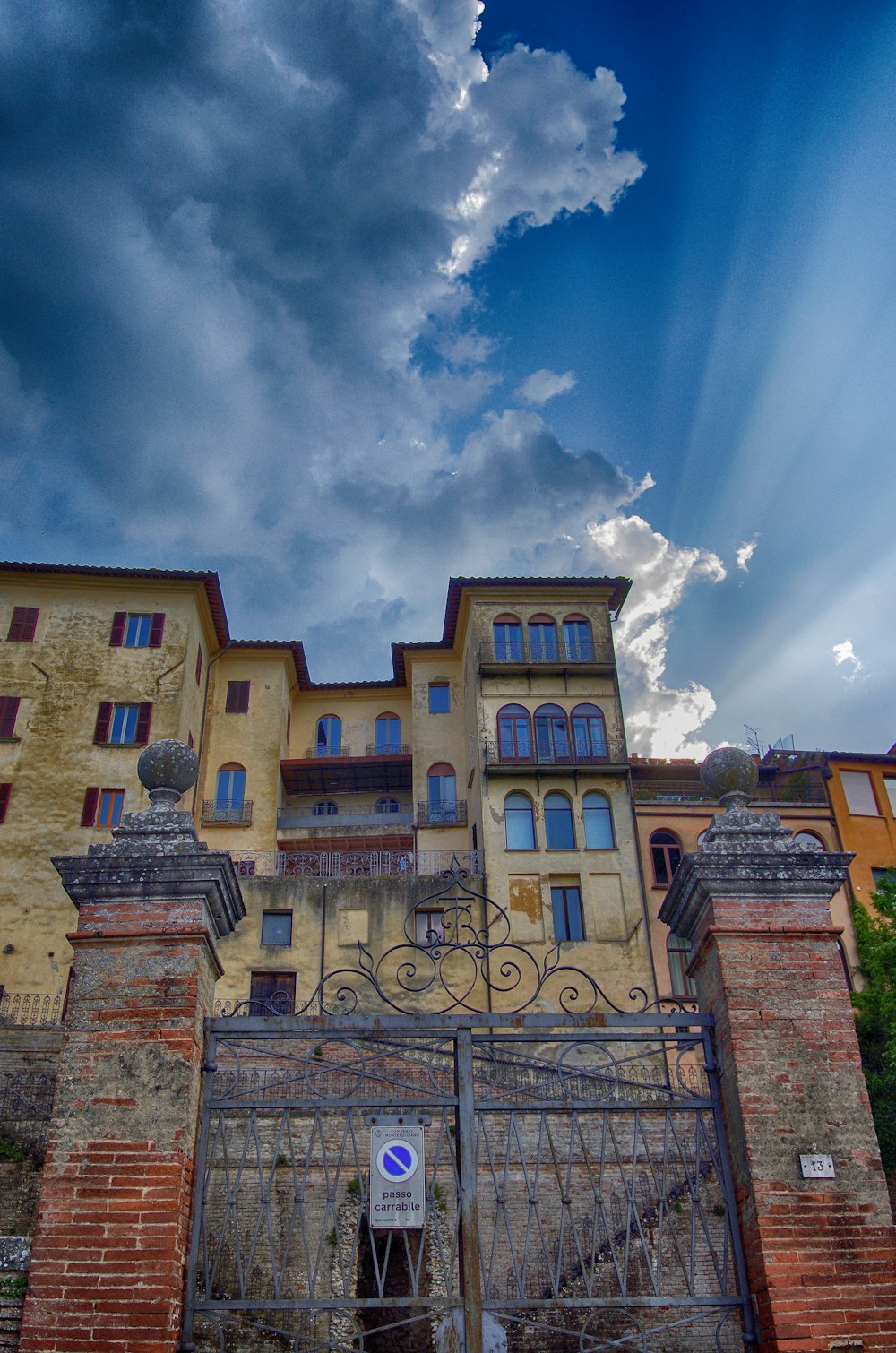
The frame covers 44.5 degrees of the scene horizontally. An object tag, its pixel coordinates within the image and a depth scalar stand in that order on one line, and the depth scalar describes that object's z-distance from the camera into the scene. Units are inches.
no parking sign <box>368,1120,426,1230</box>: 266.7
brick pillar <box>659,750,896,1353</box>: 250.1
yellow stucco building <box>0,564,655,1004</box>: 1204.5
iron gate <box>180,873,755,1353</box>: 260.2
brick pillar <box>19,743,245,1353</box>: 241.3
